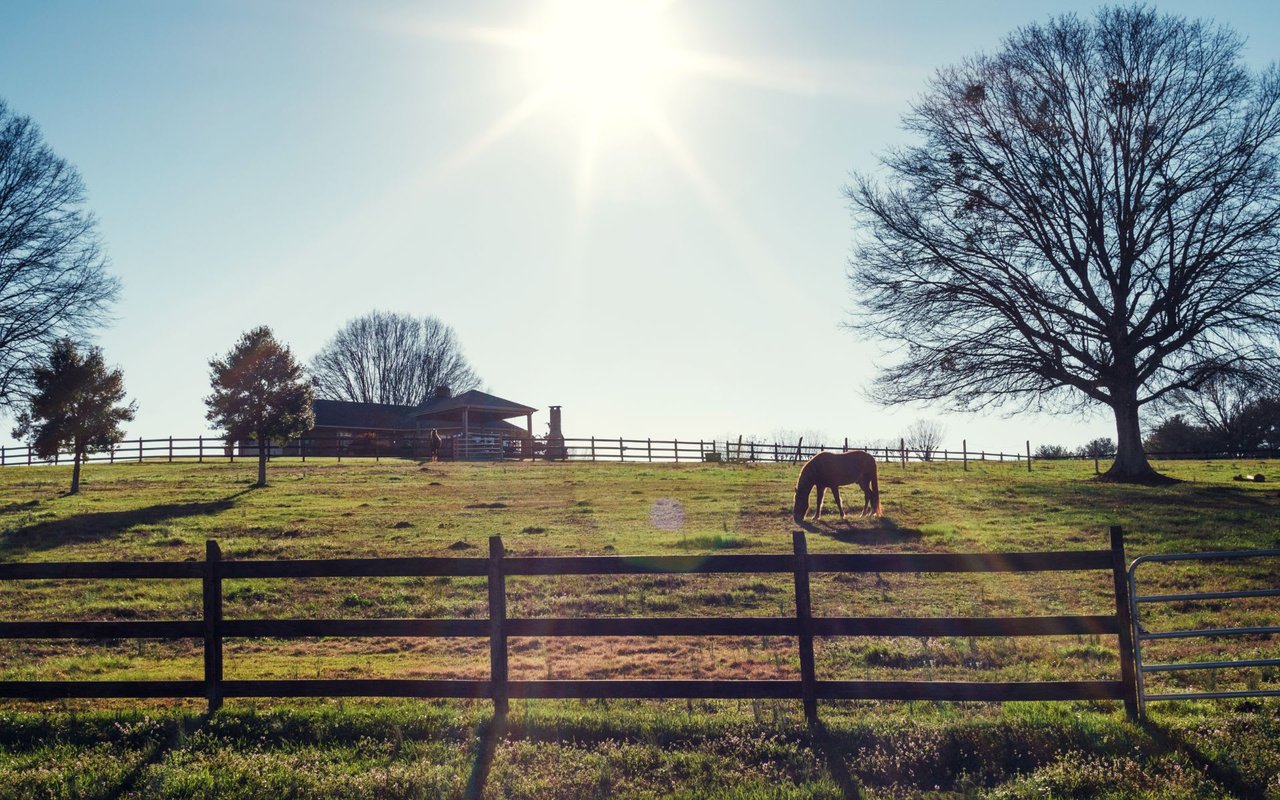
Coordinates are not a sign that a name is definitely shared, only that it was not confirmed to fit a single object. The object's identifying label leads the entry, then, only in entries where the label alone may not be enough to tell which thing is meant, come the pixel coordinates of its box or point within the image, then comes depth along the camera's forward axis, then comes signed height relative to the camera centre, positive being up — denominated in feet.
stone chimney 173.47 +3.86
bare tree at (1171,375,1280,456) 186.29 +4.69
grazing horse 74.13 -1.09
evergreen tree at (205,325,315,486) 115.96 +10.61
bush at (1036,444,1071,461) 222.36 +0.75
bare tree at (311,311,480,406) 276.41 +33.49
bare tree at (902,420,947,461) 284.92 +6.00
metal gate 22.82 -5.09
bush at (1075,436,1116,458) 223.30 +1.49
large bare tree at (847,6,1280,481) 87.76 +23.48
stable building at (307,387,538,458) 178.91 +11.02
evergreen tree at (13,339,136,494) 100.99 +8.41
